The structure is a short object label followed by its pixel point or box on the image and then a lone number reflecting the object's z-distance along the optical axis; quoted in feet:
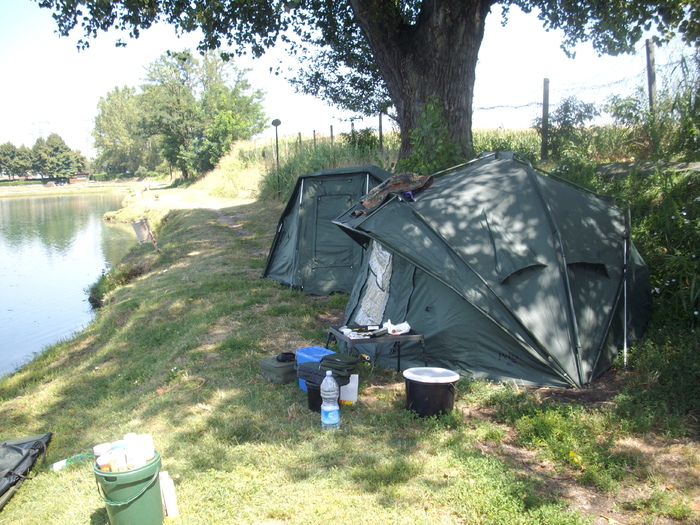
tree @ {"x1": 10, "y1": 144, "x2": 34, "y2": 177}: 264.11
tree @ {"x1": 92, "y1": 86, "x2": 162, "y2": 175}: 260.83
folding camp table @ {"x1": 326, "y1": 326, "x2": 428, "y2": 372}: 16.76
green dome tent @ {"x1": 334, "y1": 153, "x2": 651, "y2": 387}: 16.63
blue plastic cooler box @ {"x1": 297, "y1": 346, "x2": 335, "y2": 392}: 16.76
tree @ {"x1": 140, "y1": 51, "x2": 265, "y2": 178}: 122.01
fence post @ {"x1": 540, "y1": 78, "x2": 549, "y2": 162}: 33.35
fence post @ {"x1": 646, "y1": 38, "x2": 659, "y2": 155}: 28.22
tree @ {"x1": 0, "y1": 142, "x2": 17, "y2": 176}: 263.29
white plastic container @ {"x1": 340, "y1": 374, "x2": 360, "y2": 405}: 15.56
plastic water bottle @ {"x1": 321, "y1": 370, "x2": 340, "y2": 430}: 14.21
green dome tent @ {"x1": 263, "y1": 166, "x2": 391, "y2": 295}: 28.94
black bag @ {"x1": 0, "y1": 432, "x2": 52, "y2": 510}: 14.12
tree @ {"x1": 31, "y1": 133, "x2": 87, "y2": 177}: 273.13
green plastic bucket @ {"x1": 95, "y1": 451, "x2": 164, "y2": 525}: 10.38
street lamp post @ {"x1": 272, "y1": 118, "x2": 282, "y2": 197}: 62.13
